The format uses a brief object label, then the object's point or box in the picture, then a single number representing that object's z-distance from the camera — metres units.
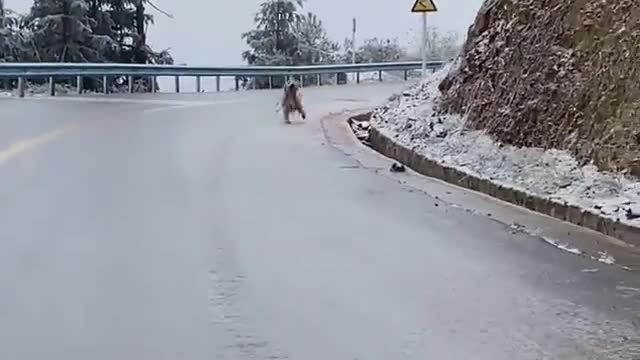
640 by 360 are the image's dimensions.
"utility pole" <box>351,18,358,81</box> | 59.39
